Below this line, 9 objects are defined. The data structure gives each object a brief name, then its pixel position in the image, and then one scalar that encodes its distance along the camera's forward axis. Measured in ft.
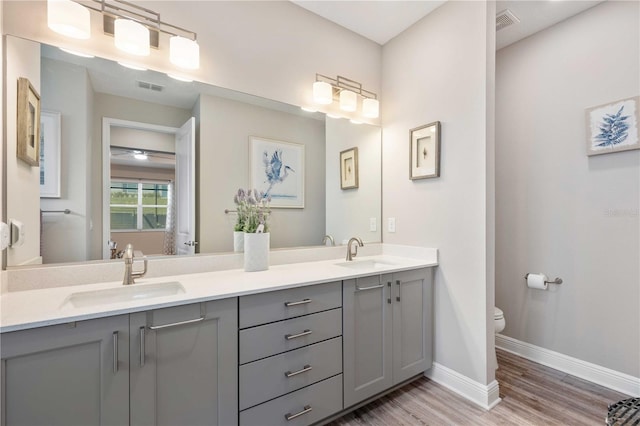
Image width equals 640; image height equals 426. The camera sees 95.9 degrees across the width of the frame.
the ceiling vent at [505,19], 7.15
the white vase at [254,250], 5.79
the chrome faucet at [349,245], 7.37
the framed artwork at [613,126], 6.31
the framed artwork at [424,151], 7.00
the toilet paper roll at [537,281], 7.61
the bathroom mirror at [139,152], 4.58
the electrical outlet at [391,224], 8.13
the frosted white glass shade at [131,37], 4.78
